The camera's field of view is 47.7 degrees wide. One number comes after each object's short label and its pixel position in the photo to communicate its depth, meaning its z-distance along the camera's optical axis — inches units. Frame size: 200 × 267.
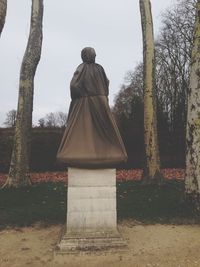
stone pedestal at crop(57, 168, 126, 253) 147.1
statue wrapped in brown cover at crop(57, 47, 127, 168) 148.3
